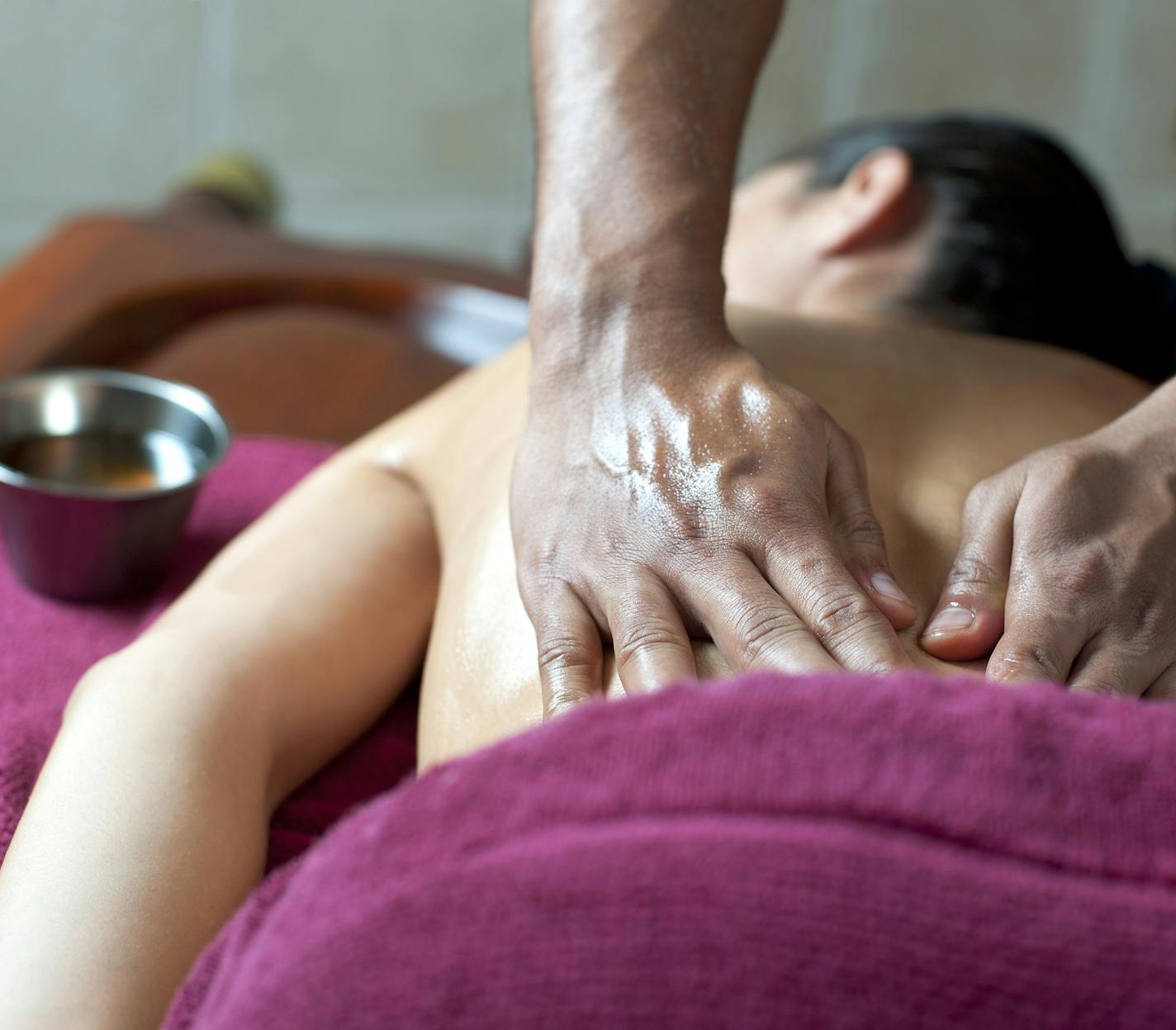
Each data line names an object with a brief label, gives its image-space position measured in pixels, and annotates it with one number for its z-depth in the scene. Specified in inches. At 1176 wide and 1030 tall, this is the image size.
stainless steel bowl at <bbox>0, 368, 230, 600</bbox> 41.4
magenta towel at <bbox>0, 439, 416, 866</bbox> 33.9
